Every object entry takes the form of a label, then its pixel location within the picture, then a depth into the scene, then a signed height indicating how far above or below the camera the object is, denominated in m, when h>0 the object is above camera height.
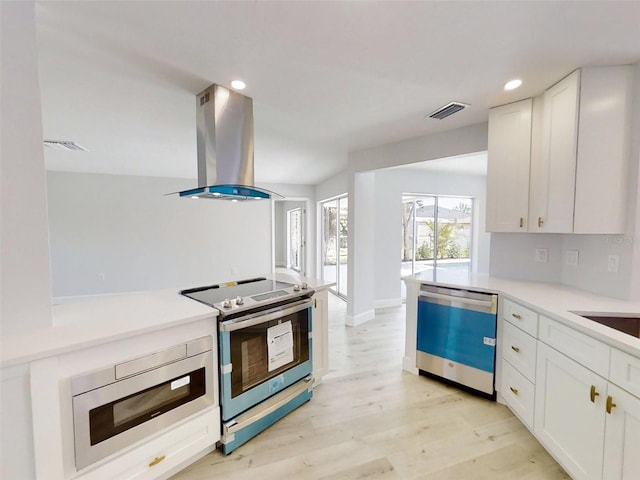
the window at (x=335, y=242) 5.86 -0.31
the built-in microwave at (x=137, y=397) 1.30 -0.87
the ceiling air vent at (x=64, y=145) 3.52 +1.06
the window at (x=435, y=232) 5.51 -0.09
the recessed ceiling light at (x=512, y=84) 2.02 +1.02
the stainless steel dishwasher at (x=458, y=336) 2.32 -0.94
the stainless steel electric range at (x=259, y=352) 1.78 -0.86
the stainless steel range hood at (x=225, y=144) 2.18 +0.66
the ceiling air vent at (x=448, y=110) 2.40 +1.02
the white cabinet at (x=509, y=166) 2.30 +0.51
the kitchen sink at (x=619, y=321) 1.67 -0.55
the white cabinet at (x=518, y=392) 1.91 -1.17
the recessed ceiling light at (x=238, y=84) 2.09 +1.05
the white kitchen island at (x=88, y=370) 1.17 -0.63
